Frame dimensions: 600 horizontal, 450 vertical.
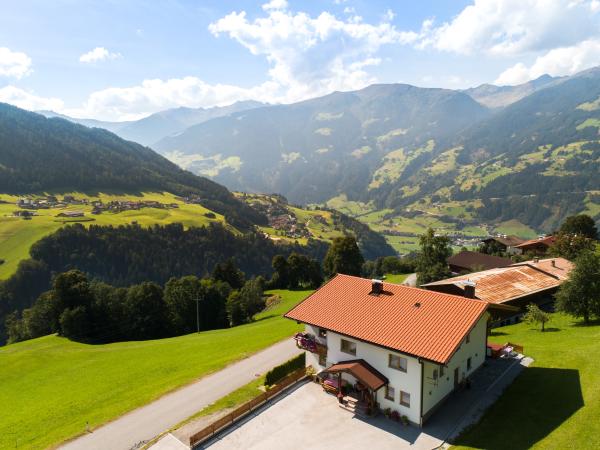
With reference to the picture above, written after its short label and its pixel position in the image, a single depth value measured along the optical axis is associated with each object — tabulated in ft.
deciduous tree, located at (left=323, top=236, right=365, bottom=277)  346.13
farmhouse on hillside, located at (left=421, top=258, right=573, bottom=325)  173.06
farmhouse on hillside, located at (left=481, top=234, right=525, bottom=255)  402.52
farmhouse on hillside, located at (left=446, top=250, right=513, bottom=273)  302.66
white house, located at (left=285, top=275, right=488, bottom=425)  89.40
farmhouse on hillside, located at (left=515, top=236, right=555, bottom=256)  336.92
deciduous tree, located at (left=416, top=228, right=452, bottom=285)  272.31
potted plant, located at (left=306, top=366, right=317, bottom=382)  113.70
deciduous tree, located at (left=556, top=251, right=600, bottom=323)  135.95
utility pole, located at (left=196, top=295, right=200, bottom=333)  248.01
